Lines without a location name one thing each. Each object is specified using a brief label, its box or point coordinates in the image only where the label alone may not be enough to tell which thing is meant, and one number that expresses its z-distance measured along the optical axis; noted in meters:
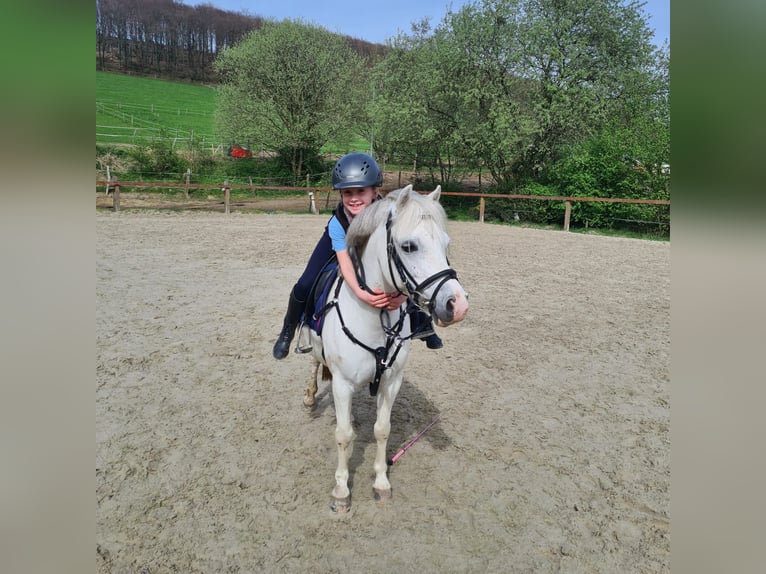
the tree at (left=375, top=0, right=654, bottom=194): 18.89
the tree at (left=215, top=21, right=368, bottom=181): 26.42
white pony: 2.12
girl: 2.54
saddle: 2.95
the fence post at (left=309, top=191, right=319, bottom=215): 19.89
